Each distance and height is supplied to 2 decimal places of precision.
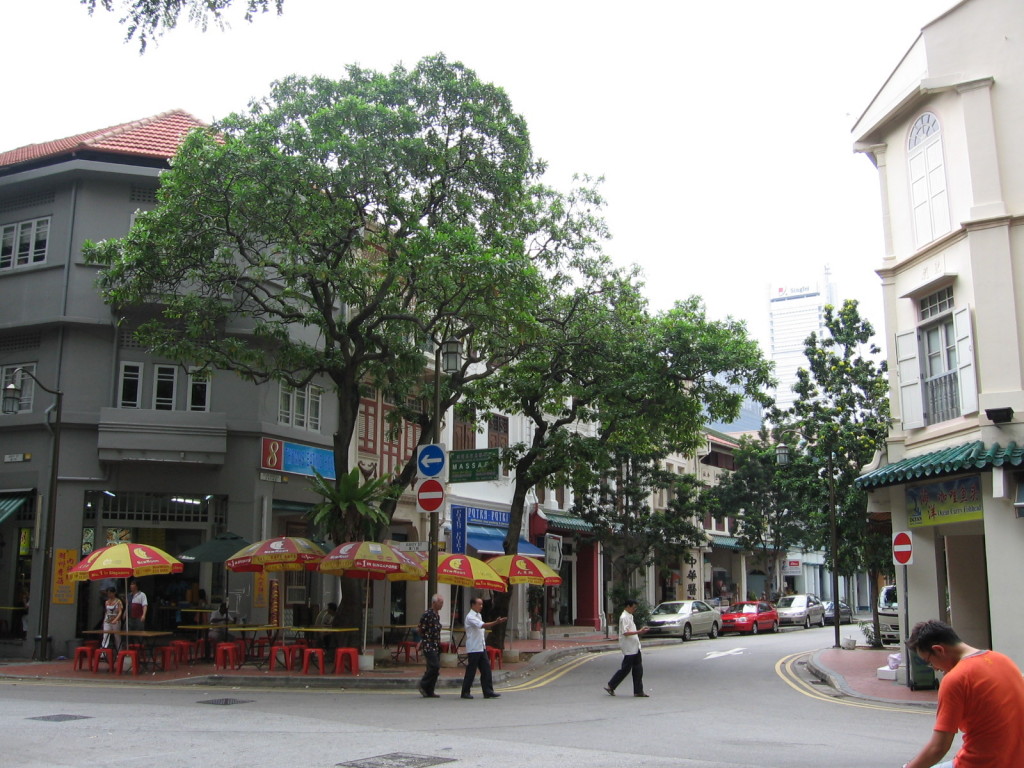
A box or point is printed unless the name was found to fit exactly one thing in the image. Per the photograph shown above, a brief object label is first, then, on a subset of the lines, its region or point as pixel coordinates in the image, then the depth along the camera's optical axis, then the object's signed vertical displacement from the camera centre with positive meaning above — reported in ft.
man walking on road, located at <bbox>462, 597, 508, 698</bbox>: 50.96 -4.37
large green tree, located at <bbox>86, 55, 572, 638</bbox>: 59.93 +21.77
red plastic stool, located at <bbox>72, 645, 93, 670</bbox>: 63.41 -5.61
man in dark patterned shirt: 51.57 -3.98
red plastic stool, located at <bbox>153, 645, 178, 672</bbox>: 63.00 -5.59
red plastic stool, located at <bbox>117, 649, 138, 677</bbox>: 60.23 -5.48
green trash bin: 56.08 -5.95
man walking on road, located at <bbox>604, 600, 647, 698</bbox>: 53.62 -4.87
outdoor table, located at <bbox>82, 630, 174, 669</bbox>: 59.88 -5.15
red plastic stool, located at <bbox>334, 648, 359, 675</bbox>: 59.57 -5.44
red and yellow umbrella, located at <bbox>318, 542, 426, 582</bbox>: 59.57 +0.50
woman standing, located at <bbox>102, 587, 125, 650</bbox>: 64.03 -2.90
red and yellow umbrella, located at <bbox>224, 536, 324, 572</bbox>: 63.00 +0.84
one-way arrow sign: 58.39 +6.35
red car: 131.13 -6.46
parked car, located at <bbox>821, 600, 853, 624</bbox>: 164.04 -7.56
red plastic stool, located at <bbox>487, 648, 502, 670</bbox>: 68.13 -6.13
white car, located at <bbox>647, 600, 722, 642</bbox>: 116.06 -5.99
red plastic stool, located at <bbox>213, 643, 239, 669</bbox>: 62.38 -5.50
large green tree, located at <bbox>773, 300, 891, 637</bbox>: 97.86 +15.01
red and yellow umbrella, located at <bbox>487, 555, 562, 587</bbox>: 72.18 -0.10
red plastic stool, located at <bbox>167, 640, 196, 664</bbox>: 65.82 -5.49
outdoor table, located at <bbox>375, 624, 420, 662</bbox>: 70.00 -5.77
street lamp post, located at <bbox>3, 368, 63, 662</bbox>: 69.51 +0.62
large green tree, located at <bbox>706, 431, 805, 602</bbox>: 163.84 +11.11
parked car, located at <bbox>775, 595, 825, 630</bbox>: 150.51 -6.21
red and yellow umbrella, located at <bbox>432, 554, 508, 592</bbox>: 66.13 -0.29
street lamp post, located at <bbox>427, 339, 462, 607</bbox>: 60.80 +10.98
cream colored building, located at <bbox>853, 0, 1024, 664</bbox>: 51.06 +14.51
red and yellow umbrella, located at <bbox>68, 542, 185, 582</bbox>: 59.21 +0.32
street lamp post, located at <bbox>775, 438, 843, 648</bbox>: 96.68 +5.17
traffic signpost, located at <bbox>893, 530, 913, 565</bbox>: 57.88 +1.23
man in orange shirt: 16.29 -2.37
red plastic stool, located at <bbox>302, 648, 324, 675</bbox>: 59.06 -5.20
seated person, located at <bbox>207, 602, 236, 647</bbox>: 69.21 -4.14
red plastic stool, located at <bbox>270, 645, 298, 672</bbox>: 62.23 -5.28
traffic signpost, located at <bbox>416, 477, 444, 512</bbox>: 57.26 +4.23
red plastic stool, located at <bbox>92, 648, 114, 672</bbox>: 61.62 -5.46
